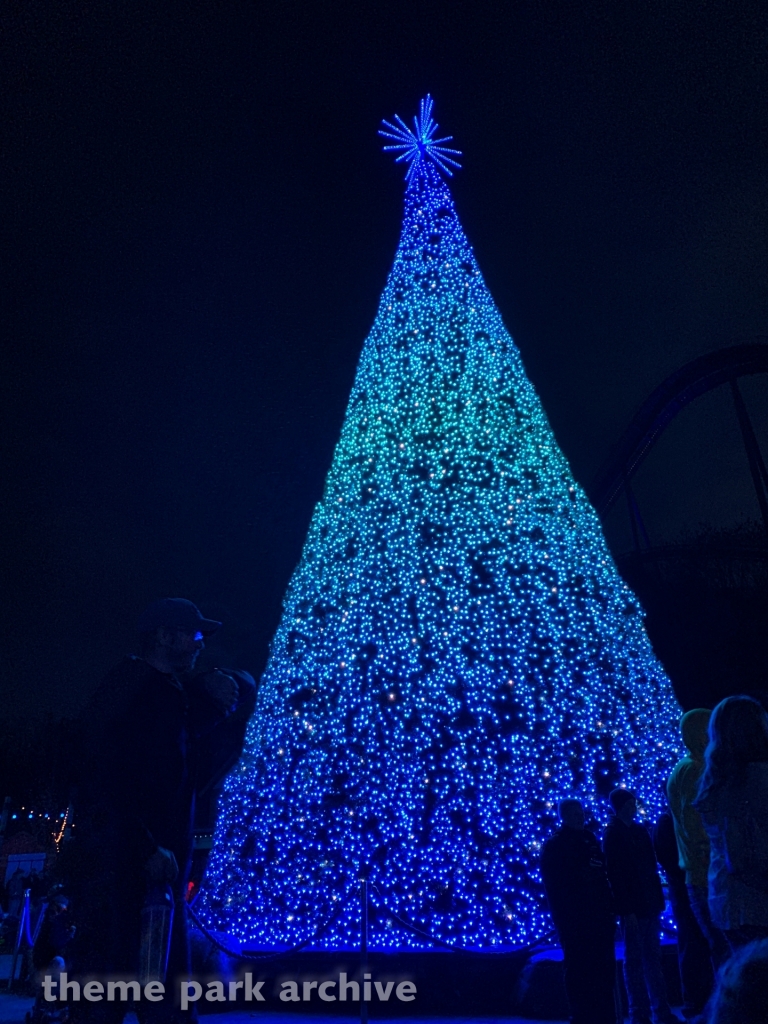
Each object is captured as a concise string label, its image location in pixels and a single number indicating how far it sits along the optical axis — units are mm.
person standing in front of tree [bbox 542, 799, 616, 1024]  4367
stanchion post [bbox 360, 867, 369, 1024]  4741
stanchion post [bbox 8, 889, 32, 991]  8797
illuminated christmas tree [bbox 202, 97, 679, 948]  6559
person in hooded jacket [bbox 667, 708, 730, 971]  4305
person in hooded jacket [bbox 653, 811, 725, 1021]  4852
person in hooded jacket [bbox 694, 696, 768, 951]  3057
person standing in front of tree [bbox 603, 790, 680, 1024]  4910
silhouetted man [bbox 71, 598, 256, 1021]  2564
